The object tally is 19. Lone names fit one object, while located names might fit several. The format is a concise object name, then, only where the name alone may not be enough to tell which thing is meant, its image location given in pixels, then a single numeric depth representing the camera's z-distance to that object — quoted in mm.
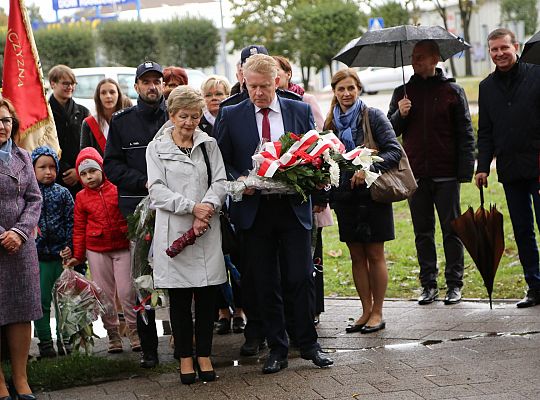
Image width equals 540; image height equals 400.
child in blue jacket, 12019
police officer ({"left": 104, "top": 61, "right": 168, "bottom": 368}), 11329
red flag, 13180
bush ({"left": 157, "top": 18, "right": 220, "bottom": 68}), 63626
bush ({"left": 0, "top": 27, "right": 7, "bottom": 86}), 59473
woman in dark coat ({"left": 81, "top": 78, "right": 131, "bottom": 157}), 12894
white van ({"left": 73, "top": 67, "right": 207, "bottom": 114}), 33527
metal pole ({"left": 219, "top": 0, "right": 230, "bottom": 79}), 57530
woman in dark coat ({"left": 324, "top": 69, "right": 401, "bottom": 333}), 12103
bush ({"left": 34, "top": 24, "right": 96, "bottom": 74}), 61197
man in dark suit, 10608
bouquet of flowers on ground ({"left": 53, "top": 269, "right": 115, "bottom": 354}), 11346
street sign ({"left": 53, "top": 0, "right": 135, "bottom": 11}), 66007
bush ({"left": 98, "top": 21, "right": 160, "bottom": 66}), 61816
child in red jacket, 11787
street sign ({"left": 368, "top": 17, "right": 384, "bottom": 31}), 29774
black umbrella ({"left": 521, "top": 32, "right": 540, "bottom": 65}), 11823
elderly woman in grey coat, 10322
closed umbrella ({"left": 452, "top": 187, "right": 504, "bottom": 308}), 12775
